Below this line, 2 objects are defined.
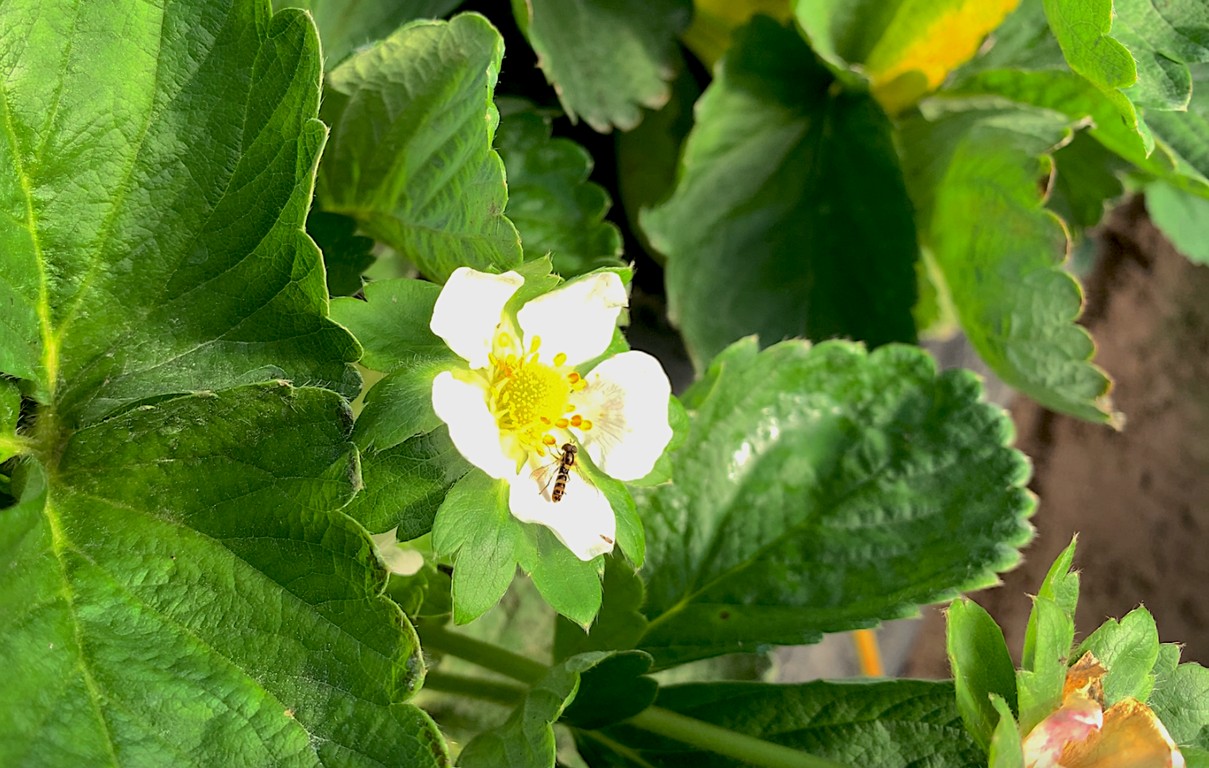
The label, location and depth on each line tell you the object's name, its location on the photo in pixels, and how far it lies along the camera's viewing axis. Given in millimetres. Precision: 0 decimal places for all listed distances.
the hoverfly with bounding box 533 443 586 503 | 278
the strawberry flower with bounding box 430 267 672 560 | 275
